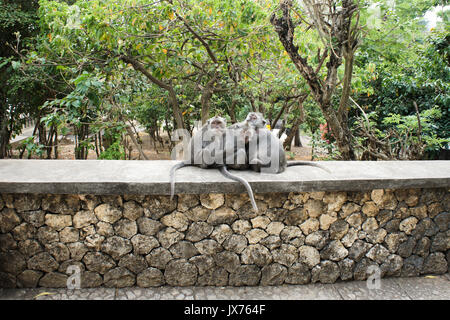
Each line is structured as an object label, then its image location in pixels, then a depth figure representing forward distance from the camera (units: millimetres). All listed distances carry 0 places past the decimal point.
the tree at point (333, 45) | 3959
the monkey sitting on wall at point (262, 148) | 2961
